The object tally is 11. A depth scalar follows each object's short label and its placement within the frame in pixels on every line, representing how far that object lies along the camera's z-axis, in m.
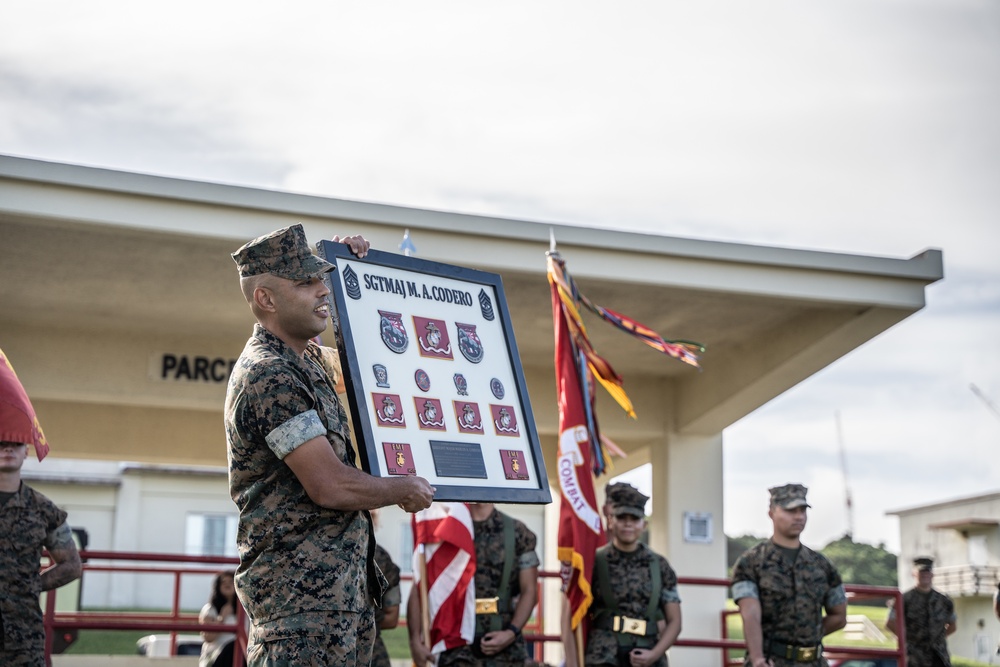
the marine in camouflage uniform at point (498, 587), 7.00
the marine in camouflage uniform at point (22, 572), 5.87
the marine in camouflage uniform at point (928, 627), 12.72
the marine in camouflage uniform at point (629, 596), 7.19
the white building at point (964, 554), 31.98
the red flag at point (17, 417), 5.91
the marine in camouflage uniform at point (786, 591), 7.29
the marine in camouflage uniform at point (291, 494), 3.48
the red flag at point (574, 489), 7.15
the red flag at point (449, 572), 6.98
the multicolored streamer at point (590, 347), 7.56
